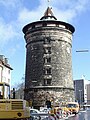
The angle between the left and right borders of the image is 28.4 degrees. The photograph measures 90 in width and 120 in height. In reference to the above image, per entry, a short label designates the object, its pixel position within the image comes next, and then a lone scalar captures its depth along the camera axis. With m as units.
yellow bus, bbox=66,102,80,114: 28.44
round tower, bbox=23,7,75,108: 32.52
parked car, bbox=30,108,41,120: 15.68
